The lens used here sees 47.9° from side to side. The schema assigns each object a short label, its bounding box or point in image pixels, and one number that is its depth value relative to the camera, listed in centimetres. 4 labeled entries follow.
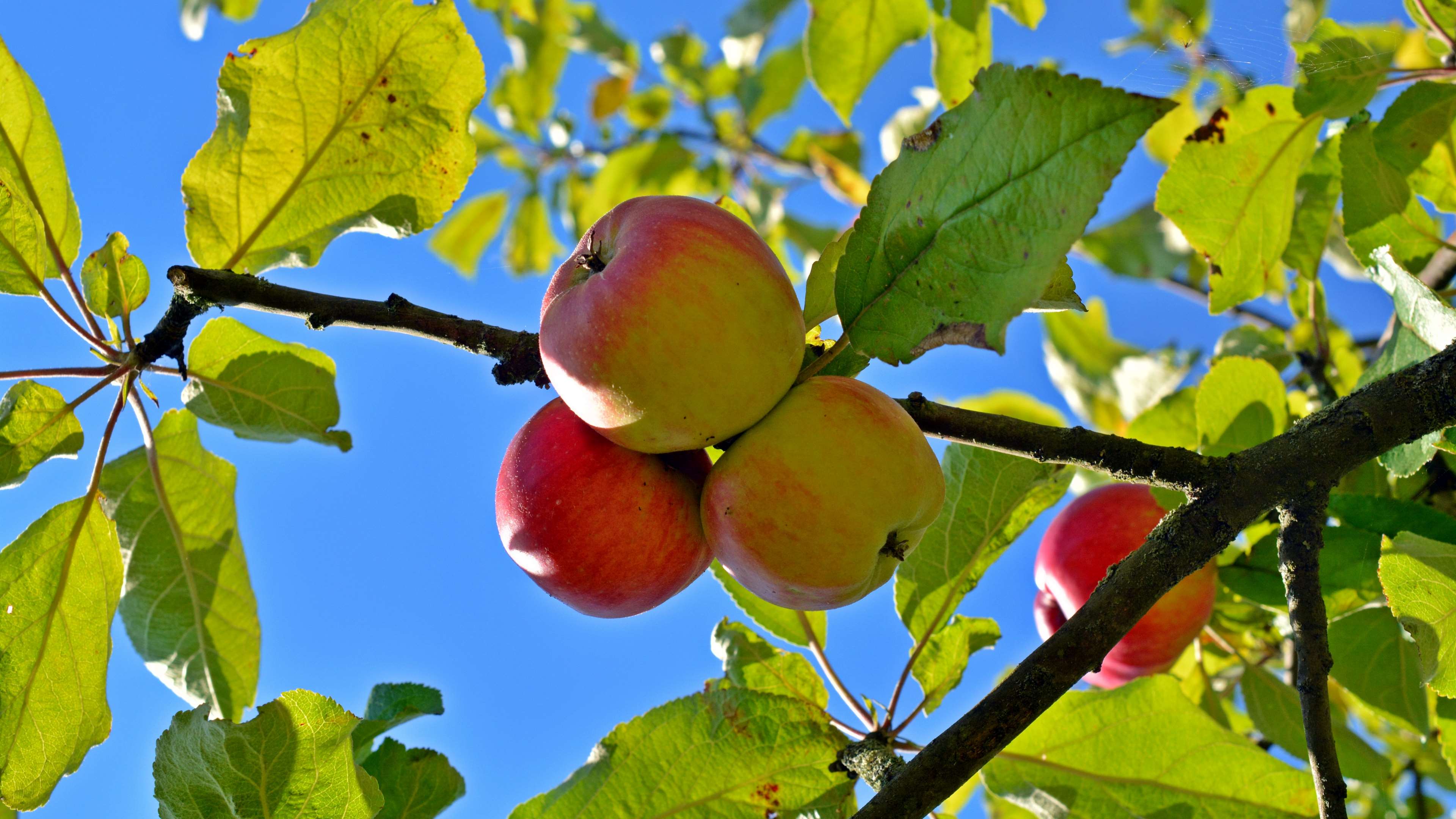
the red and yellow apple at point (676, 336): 38
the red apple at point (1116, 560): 53
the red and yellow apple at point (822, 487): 39
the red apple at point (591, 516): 40
